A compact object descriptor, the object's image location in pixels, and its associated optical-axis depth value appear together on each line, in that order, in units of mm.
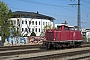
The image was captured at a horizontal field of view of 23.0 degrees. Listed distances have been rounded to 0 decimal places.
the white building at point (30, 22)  97412
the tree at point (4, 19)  65750
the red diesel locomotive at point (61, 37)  30938
